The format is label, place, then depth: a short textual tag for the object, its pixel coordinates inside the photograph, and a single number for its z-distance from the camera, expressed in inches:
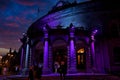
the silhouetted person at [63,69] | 354.6
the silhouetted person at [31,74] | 290.1
